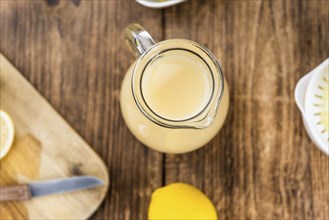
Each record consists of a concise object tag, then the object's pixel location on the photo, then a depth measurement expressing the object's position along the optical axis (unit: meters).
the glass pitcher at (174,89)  0.78
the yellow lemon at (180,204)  0.85
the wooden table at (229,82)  0.98
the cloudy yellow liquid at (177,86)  0.81
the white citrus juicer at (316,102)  0.92
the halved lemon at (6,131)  0.95
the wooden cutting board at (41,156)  0.96
